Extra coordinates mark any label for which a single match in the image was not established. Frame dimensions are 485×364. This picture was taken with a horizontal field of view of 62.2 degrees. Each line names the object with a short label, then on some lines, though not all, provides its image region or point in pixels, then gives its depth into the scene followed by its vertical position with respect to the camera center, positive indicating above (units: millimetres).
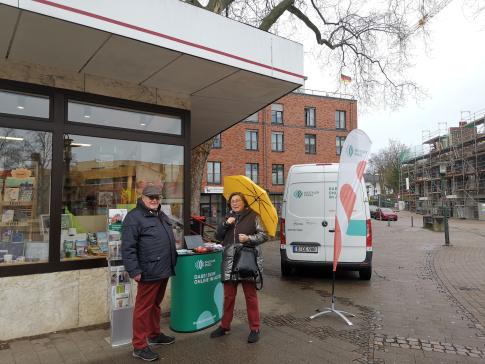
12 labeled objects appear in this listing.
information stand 4645 -1067
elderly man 3980 -563
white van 7703 -467
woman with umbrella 4582 -501
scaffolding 43594 +3502
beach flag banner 5258 +303
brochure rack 4422 -1091
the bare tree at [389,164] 72938 +6696
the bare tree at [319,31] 11766 +6401
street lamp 15893 -1042
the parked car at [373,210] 44481 -1201
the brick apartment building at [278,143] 37562 +5850
